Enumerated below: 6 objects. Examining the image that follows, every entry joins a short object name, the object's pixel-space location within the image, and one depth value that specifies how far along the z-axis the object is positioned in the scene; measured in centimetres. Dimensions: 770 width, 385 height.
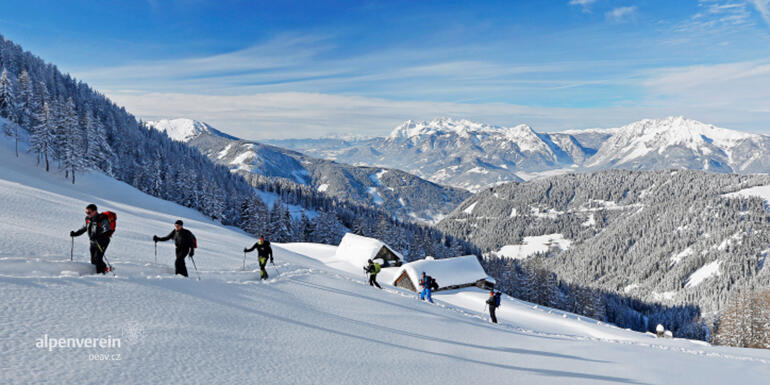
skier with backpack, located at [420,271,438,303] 2592
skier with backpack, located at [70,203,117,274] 1027
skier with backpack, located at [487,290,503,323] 2163
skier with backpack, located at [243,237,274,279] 1548
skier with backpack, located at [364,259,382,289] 2398
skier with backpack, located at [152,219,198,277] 1238
